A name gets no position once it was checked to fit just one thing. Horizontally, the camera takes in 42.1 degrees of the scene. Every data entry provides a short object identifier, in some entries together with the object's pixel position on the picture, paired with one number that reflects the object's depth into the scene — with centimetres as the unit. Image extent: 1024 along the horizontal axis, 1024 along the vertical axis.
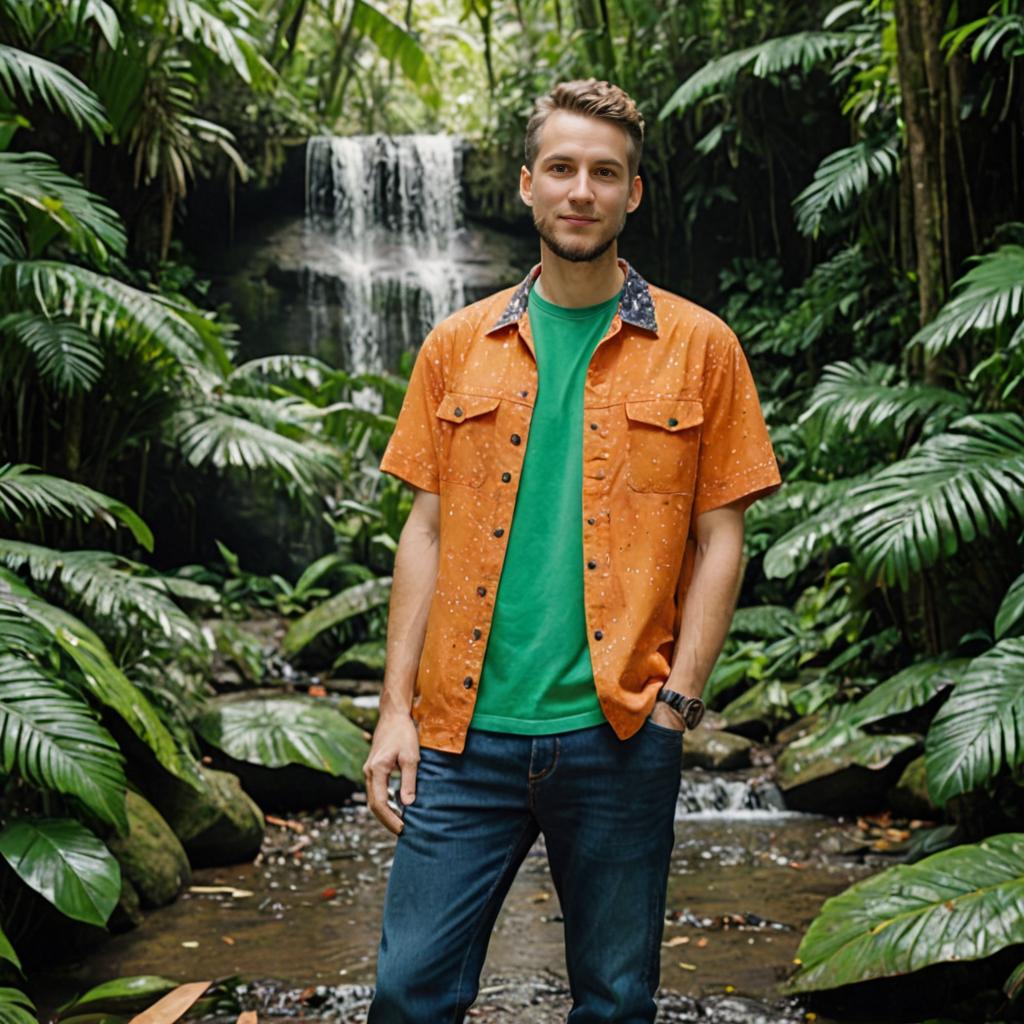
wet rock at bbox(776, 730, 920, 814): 619
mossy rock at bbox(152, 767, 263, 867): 551
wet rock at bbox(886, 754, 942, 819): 596
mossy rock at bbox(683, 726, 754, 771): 716
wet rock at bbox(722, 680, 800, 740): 762
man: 208
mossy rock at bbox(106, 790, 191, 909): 494
